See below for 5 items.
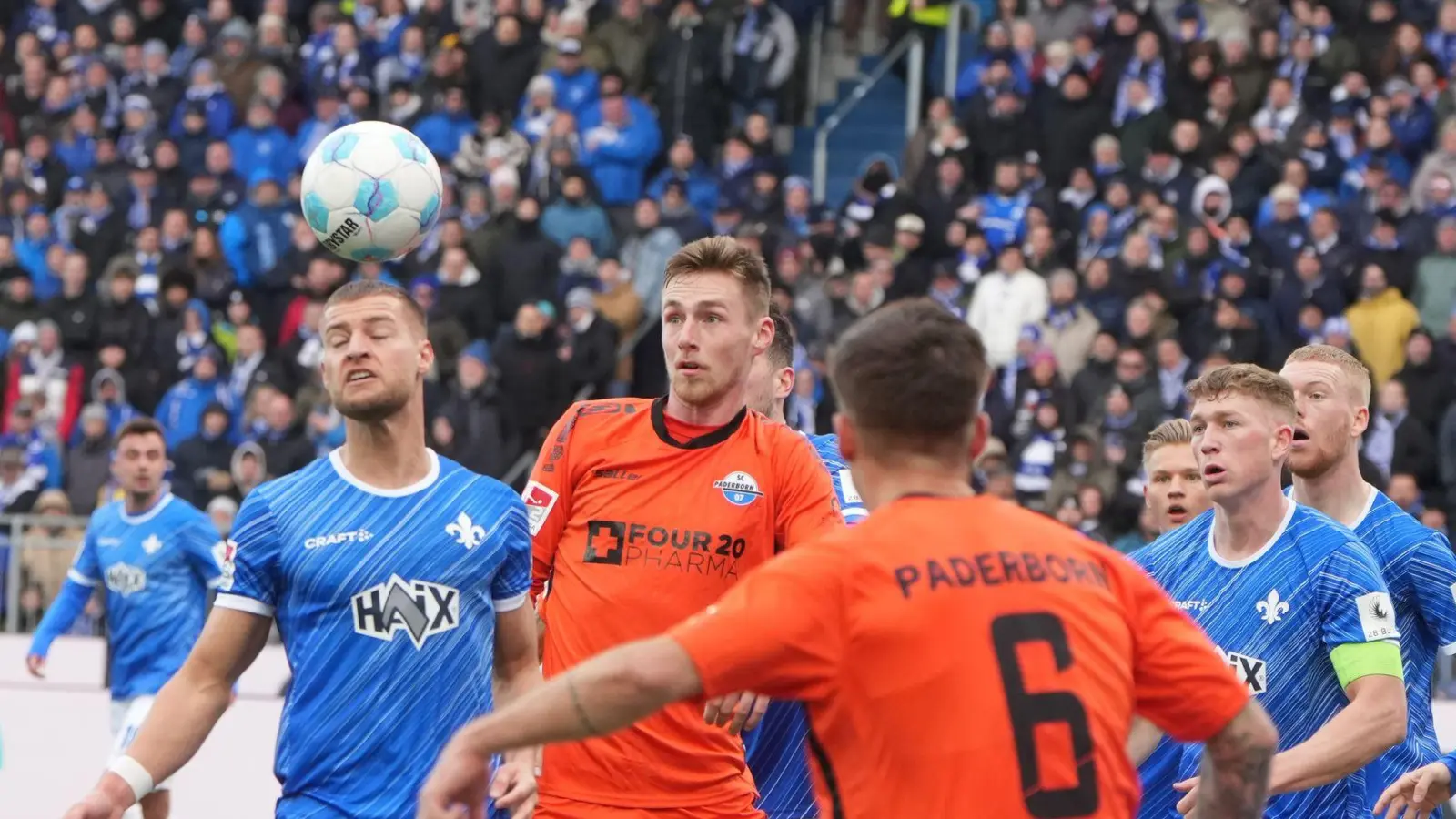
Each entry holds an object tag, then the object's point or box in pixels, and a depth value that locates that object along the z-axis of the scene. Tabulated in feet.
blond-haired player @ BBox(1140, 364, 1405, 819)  41.81
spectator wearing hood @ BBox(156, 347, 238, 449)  131.85
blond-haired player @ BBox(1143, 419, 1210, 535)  55.62
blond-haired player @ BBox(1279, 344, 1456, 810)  47.32
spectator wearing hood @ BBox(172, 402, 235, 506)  124.98
